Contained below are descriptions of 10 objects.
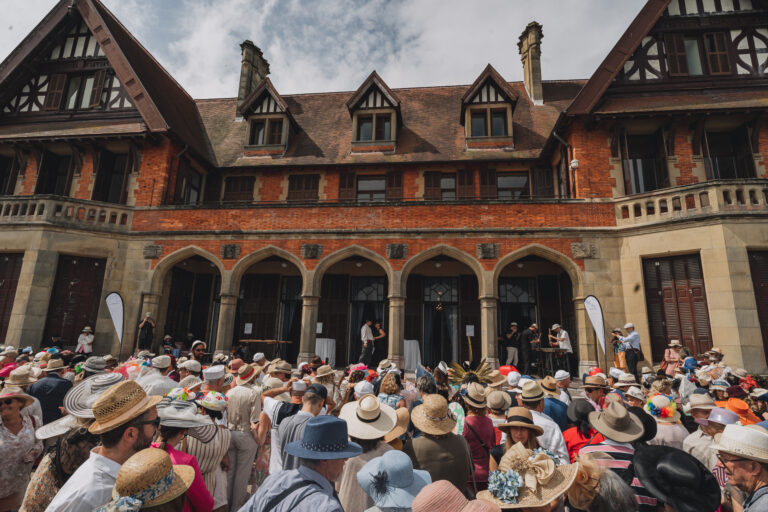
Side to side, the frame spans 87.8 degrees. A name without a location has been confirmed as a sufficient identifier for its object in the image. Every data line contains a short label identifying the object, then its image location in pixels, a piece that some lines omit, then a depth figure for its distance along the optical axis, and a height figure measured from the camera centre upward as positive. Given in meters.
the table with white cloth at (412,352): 16.08 -0.91
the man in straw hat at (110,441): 2.08 -0.71
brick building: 12.47 +4.29
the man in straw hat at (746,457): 2.45 -0.73
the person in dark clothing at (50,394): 4.82 -0.90
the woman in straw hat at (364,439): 3.08 -0.87
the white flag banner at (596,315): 11.57 +0.56
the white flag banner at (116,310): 12.75 +0.35
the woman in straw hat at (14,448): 3.47 -1.14
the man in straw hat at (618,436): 2.97 -0.77
